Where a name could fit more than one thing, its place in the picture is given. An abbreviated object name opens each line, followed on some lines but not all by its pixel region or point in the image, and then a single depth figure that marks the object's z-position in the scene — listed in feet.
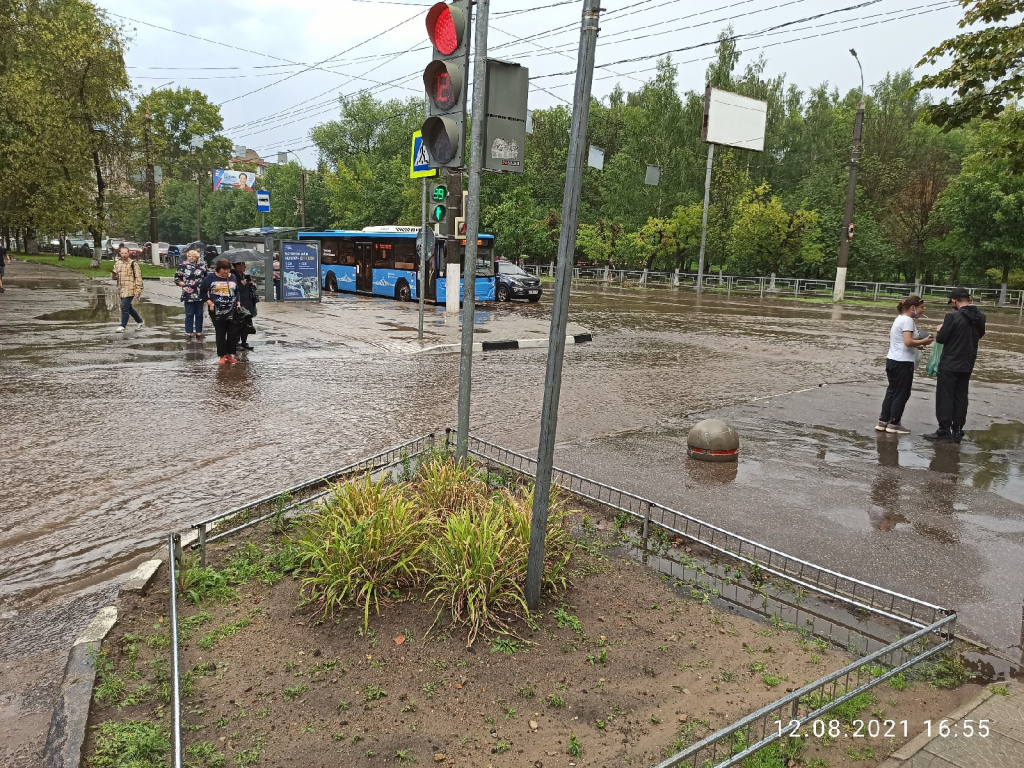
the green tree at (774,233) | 138.00
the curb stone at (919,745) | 9.58
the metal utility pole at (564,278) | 11.60
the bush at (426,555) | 12.64
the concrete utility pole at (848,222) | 109.91
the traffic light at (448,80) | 16.17
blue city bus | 87.92
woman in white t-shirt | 28.60
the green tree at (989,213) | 117.08
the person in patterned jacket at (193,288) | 48.04
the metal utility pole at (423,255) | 52.63
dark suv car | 100.63
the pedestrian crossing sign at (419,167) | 48.49
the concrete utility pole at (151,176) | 128.47
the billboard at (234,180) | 158.30
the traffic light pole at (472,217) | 16.19
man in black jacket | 27.91
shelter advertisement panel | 81.71
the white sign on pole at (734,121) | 131.23
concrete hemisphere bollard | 24.90
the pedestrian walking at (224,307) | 40.78
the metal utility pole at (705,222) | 130.72
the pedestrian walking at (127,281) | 48.78
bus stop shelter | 81.87
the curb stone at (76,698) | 9.62
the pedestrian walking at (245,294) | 43.85
